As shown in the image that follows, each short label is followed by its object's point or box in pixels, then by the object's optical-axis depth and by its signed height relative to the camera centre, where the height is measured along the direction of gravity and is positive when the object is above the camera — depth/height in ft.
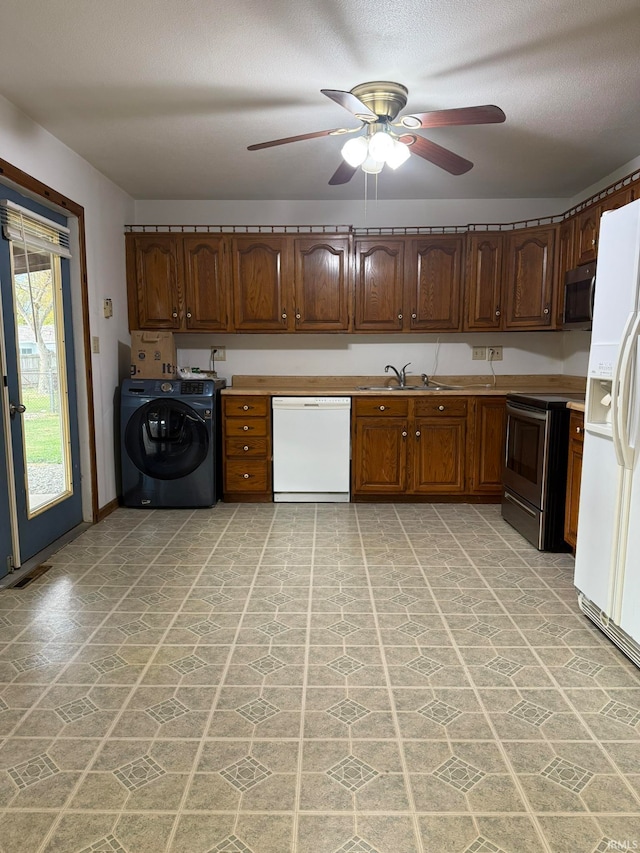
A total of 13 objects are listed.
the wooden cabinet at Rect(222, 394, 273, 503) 14.15 -2.33
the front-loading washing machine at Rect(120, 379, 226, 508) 13.61 -2.09
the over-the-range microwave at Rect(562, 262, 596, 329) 11.42 +1.37
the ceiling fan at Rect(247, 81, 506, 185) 7.17 +3.20
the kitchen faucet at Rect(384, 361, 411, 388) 15.56 -0.44
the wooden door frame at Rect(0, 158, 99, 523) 9.28 +2.93
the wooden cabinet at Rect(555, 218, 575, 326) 13.06 +2.55
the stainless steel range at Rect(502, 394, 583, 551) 10.80 -2.22
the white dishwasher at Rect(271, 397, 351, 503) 14.11 -2.29
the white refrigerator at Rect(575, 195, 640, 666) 6.89 -1.21
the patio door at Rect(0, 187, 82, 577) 9.45 -0.56
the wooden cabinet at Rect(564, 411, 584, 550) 10.14 -2.16
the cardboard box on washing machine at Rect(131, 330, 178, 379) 13.80 +0.06
